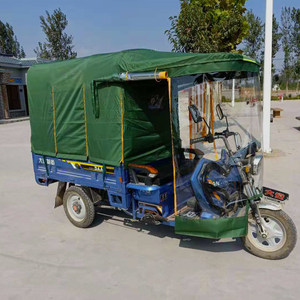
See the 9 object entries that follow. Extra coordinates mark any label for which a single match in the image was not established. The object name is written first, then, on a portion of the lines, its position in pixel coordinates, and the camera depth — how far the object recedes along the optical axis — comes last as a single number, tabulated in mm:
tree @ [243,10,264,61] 35559
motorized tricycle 3797
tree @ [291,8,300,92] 38188
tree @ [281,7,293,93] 39219
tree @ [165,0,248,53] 10188
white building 24281
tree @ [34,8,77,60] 30469
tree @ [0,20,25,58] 38312
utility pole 9266
